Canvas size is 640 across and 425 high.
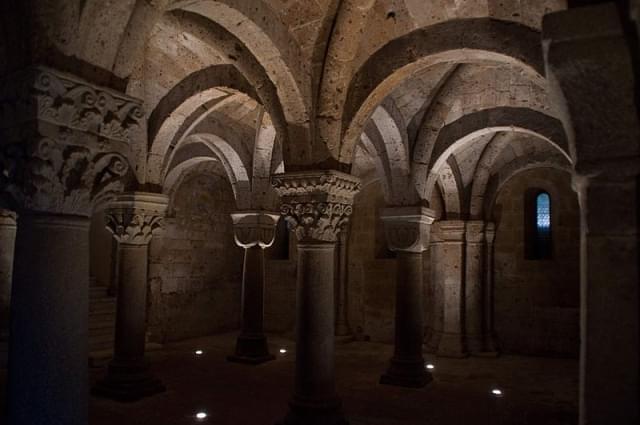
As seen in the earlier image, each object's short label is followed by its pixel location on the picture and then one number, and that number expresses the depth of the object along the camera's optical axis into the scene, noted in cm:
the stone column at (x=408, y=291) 774
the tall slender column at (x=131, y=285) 693
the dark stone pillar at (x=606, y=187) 243
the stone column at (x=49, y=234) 276
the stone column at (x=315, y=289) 525
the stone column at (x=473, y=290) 1056
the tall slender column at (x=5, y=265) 826
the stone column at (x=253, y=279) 944
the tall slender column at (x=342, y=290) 1228
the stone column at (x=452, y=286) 1047
